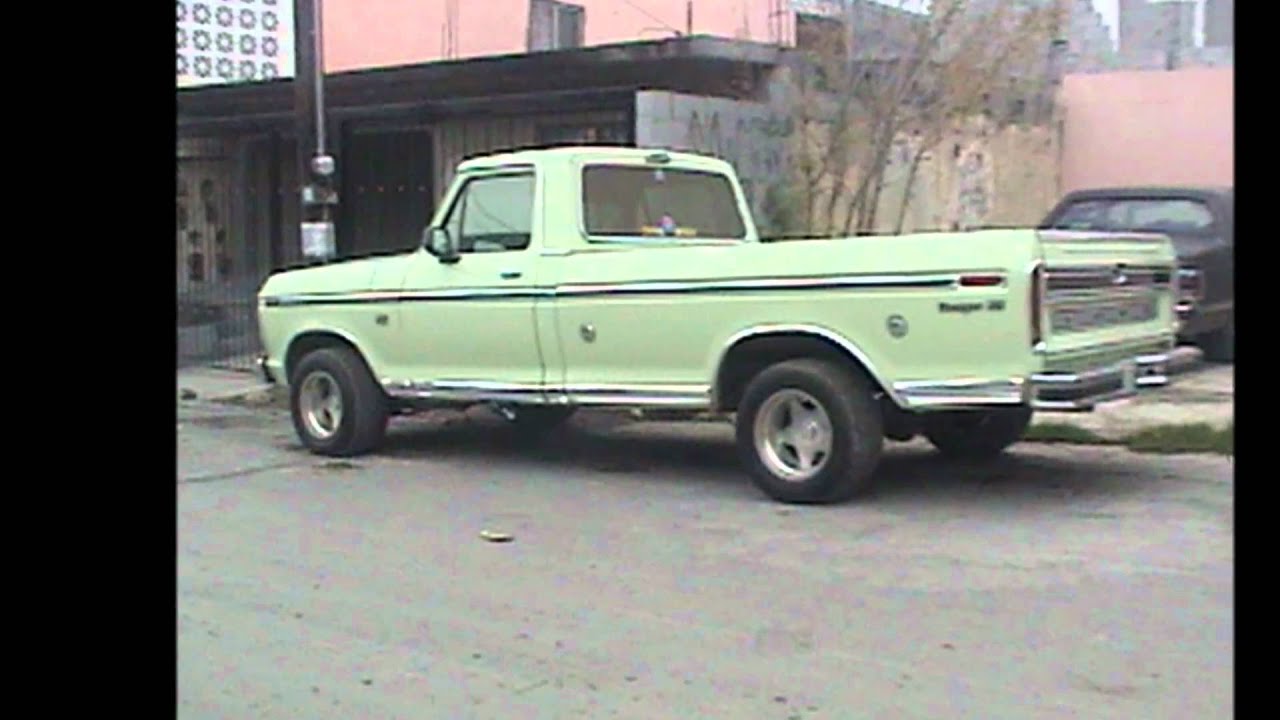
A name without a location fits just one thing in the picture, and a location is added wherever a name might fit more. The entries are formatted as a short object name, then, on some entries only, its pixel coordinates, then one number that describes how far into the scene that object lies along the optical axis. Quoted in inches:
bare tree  640.4
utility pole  554.9
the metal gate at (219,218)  829.8
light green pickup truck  330.3
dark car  521.0
